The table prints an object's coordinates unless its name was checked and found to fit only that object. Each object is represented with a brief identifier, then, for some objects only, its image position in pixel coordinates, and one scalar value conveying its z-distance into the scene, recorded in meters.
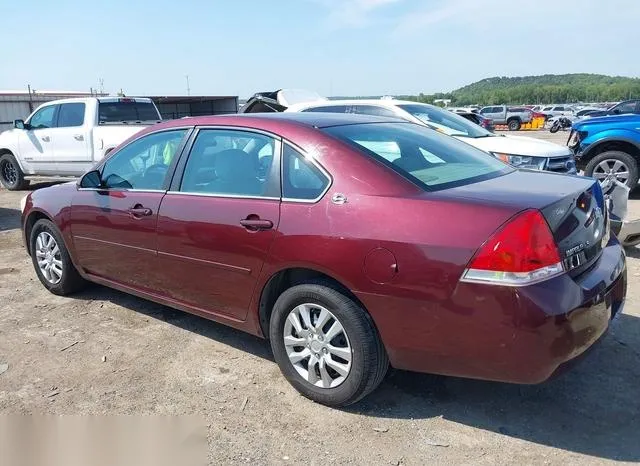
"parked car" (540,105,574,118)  50.06
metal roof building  18.52
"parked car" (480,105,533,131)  40.75
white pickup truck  10.31
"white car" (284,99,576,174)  7.41
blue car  8.76
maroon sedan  2.54
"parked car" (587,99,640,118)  15.15
